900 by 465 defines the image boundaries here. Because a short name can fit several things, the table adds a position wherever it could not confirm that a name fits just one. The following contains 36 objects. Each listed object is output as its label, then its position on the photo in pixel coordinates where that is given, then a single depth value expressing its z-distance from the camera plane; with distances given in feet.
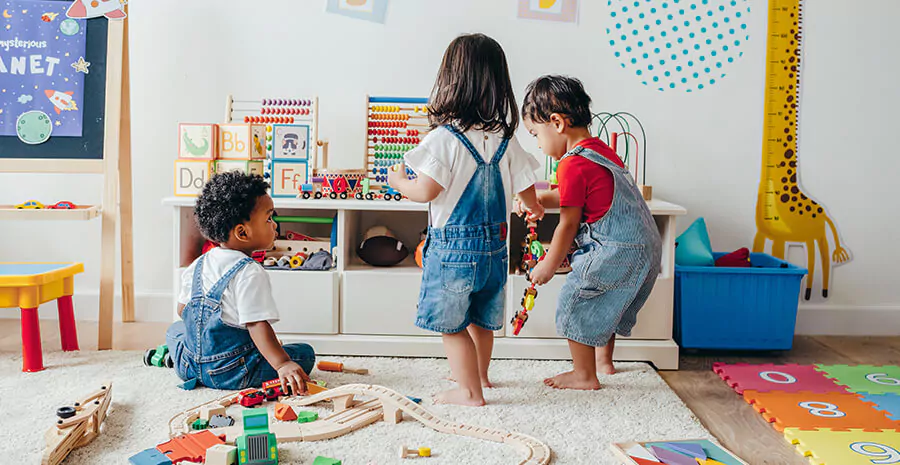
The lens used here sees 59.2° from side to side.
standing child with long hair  6.01
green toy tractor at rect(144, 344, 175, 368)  7.13
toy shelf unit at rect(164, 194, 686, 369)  7.86
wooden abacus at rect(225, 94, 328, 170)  8.66
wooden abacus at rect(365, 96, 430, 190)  8.59
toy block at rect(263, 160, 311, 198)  8.27
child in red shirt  6.56
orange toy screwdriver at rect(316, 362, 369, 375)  7.20
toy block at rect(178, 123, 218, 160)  8.19
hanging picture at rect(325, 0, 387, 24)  9.09
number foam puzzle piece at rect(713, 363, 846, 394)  7.04
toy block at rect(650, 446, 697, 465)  5.15
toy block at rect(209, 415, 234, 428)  5.58
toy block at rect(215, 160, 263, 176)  8.25
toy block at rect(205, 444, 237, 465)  4.82
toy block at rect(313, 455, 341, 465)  5.00
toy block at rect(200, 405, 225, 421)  5.69
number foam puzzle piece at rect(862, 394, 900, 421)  6.29
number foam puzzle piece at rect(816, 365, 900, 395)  7.04
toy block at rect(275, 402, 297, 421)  5.78
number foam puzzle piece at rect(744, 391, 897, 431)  6.06
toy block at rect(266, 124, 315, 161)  8.32
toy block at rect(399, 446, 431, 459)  5.19
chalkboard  8.05
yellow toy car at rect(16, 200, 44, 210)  7.87
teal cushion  8.35
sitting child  6.40
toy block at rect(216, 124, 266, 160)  8.23
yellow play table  7.05
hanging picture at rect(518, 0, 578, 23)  9.09
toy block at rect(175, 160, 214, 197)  8.11
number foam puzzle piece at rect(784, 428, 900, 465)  5.32
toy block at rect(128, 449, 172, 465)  4.91
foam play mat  5.50
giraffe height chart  9.13
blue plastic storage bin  8.14
